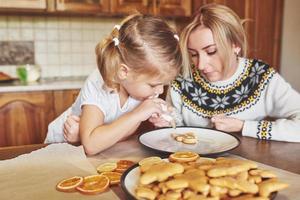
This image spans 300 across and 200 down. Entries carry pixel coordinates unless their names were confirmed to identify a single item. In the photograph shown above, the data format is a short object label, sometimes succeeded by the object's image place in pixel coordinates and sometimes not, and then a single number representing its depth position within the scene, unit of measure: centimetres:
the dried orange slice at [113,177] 69
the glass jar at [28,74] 239
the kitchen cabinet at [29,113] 220
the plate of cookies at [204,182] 54
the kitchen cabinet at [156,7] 253
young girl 98
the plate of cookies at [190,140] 92
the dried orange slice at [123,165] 76
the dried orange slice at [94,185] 65
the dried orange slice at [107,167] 76
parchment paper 65
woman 124
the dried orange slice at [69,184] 66
